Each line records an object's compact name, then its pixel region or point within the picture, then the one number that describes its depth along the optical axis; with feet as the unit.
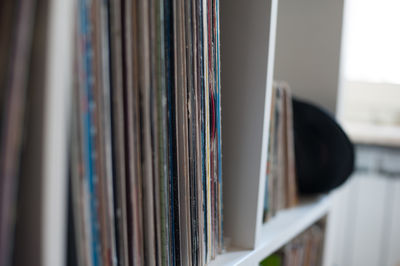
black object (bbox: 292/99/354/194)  3.36
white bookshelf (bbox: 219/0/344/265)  2.37
